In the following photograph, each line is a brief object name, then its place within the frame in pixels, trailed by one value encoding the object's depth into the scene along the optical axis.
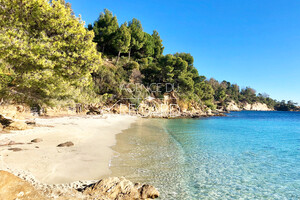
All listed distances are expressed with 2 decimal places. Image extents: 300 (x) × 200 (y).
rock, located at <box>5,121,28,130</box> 11.71
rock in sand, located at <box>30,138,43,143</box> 9.36
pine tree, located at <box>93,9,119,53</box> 51.44
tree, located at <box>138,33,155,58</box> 60.22
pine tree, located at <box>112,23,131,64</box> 50.59
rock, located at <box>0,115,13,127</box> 12.19
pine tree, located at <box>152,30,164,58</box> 67.19
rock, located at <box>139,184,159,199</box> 4.56
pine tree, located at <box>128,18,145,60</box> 55.76
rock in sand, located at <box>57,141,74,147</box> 9.09
